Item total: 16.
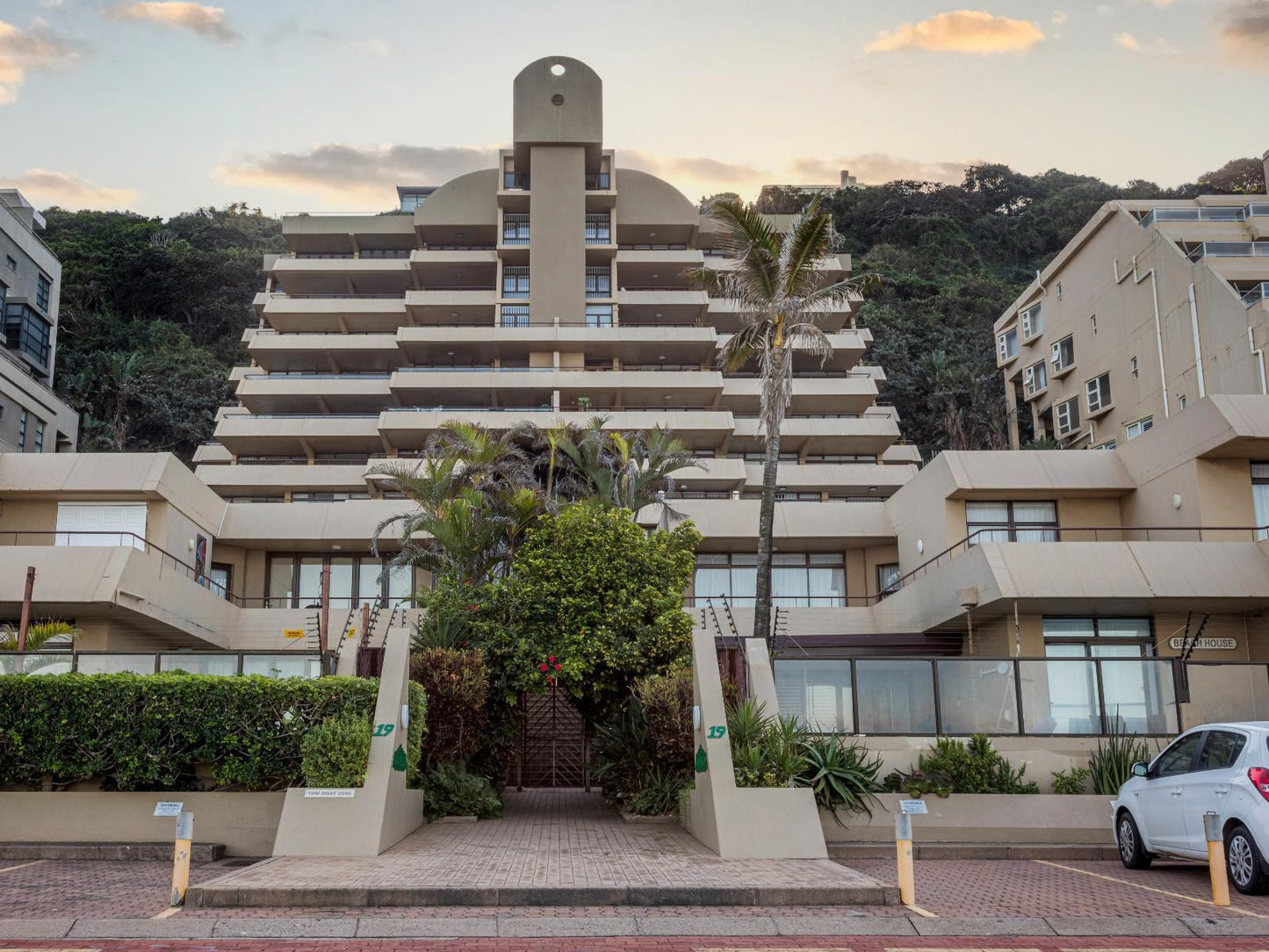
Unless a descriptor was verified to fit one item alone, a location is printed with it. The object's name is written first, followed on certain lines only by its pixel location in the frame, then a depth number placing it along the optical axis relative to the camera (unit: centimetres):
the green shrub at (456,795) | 1848
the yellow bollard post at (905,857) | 1124
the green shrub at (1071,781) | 1756
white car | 1144
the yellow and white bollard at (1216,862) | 1102
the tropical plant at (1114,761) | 1747
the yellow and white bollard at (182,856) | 1101
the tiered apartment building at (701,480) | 2578
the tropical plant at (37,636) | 2109
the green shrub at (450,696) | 1839
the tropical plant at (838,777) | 1652
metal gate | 2653
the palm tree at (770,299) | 2431
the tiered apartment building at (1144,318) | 3512
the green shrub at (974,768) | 1717
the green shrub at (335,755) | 1458
